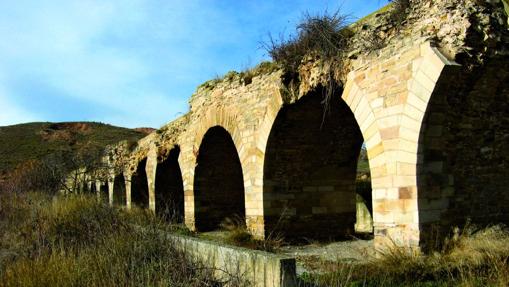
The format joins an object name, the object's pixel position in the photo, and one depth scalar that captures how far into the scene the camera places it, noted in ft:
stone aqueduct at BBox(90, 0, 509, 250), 20.10
